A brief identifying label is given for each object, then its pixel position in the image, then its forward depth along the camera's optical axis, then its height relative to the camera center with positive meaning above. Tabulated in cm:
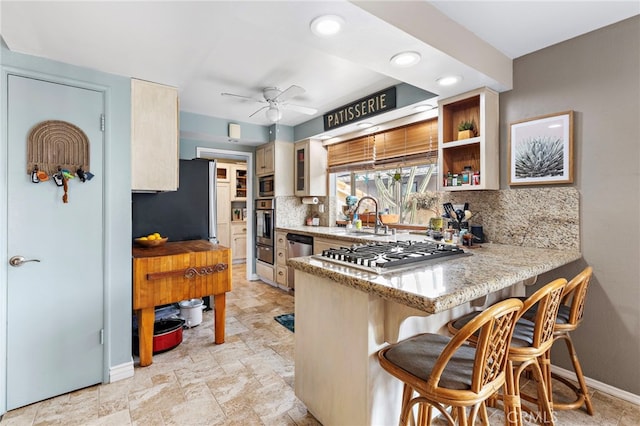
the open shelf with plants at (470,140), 246 +61
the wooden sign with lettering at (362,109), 316 +119
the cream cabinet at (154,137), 229 +60
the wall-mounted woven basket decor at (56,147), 190 +43
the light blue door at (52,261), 186 -31
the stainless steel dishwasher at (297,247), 394 -44
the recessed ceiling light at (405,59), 194 +100
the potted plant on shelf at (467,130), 259 +71
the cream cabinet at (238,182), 659 +69
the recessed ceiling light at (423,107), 300 +106
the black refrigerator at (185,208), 305 +6
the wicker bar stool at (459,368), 107 -61
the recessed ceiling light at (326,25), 156 +100
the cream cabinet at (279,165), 462 +76
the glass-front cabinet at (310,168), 452 +68
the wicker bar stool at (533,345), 136 -62
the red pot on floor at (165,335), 255 -103
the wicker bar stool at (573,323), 162 -60
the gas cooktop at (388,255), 150 -23
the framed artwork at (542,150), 219 +48
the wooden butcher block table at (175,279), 228 -52
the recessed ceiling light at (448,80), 228 +101
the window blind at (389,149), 327 +81
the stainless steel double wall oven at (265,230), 472 -25
